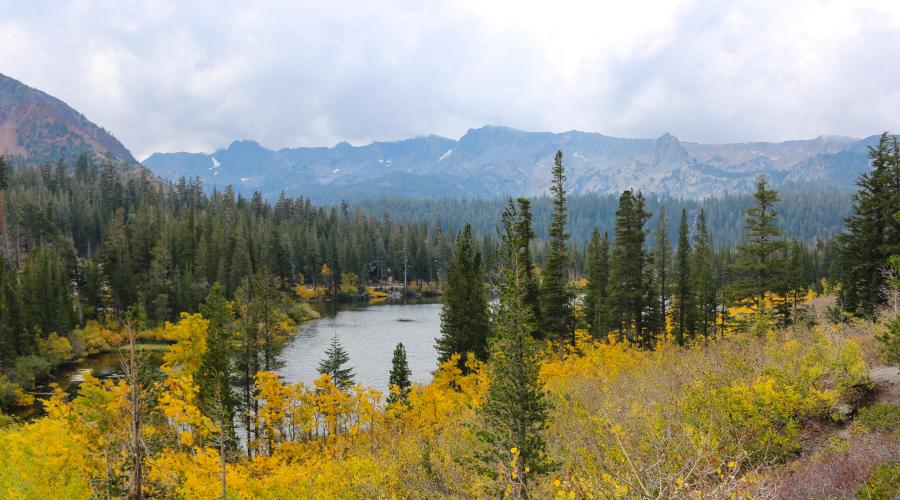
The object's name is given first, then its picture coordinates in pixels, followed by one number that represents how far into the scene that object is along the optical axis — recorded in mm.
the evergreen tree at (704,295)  54719
